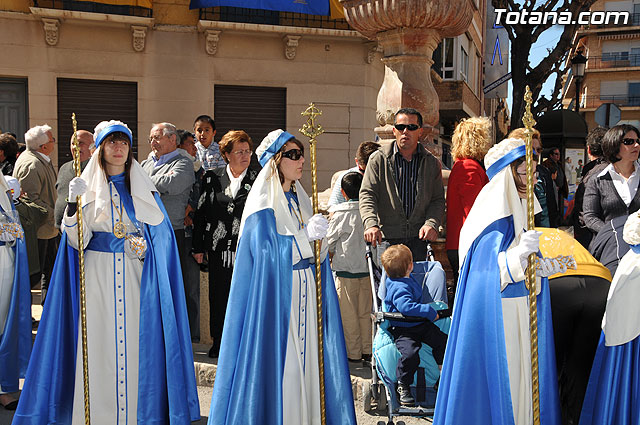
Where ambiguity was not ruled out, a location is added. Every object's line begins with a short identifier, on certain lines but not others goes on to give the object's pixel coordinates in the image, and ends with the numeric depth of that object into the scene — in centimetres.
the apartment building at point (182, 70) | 1372
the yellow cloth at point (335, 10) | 1484
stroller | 435
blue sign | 1379
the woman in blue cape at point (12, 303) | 502
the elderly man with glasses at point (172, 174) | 587
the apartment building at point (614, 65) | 4959
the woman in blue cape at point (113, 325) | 416
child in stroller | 434
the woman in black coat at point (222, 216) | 567
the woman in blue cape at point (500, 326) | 343
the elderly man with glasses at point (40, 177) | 671
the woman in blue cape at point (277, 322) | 379
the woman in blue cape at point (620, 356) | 348
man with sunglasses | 526
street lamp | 1532
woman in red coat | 523
